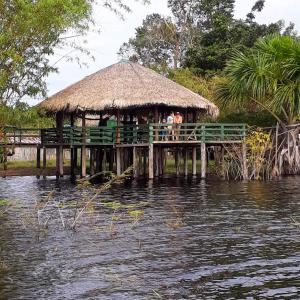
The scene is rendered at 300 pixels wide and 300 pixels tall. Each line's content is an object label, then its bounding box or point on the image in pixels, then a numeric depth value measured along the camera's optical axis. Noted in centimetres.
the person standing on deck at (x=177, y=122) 3168
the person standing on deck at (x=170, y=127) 3272
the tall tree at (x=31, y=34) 2564
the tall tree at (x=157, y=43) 6256
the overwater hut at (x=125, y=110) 3275
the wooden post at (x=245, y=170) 3225
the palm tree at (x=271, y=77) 3444
